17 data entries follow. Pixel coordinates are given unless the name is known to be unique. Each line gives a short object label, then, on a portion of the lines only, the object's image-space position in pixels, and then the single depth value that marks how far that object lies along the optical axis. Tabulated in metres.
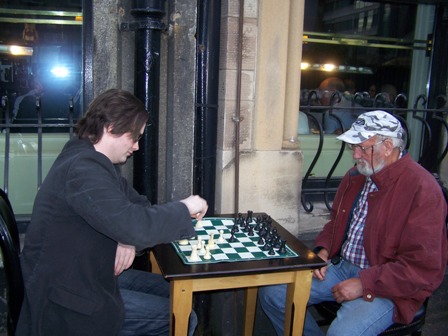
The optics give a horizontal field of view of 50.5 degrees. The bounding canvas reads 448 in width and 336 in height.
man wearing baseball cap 2.41
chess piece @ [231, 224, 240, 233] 2.62
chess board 2.32
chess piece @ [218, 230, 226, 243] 2.54
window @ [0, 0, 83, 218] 3.61
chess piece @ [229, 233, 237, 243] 2.54
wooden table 2.15
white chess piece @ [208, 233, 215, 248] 2.42
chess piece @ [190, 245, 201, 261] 2.27
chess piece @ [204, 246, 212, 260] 2.29
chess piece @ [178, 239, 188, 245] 2.51
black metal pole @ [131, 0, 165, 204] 3.02
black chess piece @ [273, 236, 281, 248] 2.47
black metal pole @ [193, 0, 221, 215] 3.16
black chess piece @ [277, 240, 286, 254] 2.42
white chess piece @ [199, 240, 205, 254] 2.33
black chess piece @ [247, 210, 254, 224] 2.85
